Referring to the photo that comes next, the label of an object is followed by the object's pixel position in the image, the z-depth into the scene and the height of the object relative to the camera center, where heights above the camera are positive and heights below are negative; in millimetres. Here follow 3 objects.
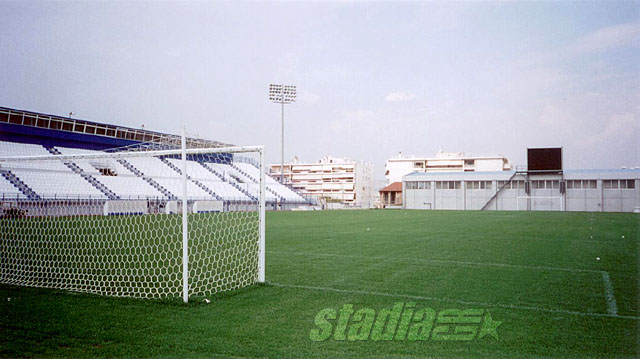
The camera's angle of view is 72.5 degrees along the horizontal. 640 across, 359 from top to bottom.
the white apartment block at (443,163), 87500 +8087
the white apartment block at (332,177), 106500 +6378
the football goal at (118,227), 6395 -898
